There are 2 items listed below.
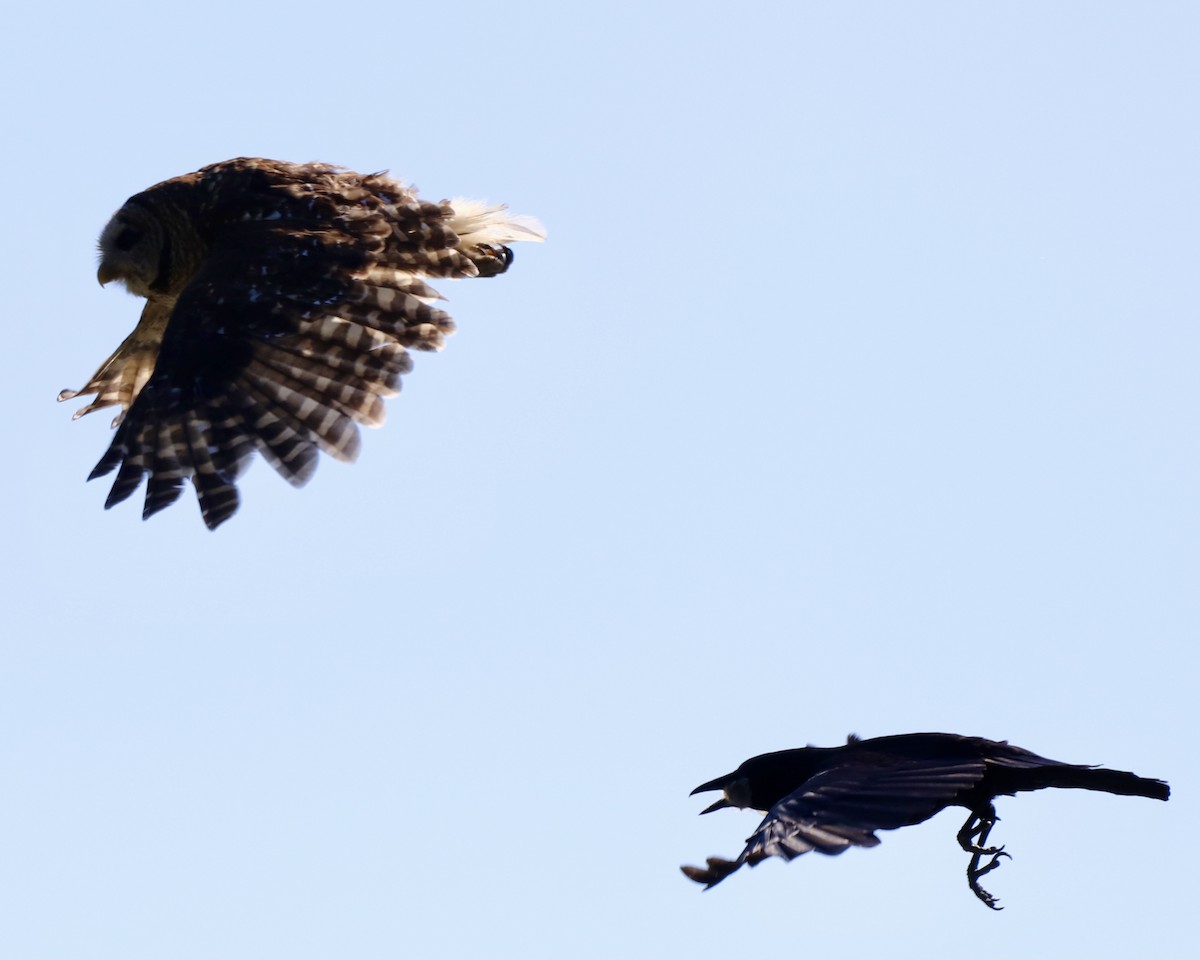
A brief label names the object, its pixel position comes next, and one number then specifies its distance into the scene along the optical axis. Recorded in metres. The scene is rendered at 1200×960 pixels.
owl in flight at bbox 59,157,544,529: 21.33
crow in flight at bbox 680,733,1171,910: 14.66
